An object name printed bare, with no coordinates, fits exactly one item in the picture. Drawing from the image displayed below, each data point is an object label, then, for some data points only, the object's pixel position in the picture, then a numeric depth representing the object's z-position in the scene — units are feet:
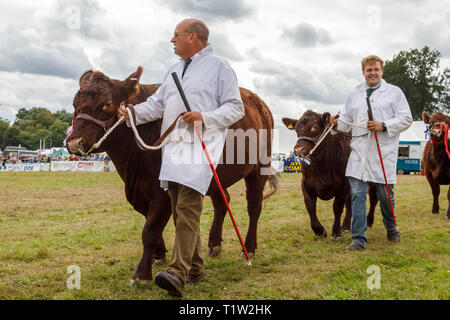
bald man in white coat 11.07
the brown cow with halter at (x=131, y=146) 12.15
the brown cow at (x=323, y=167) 20.42
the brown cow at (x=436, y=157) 27.09
